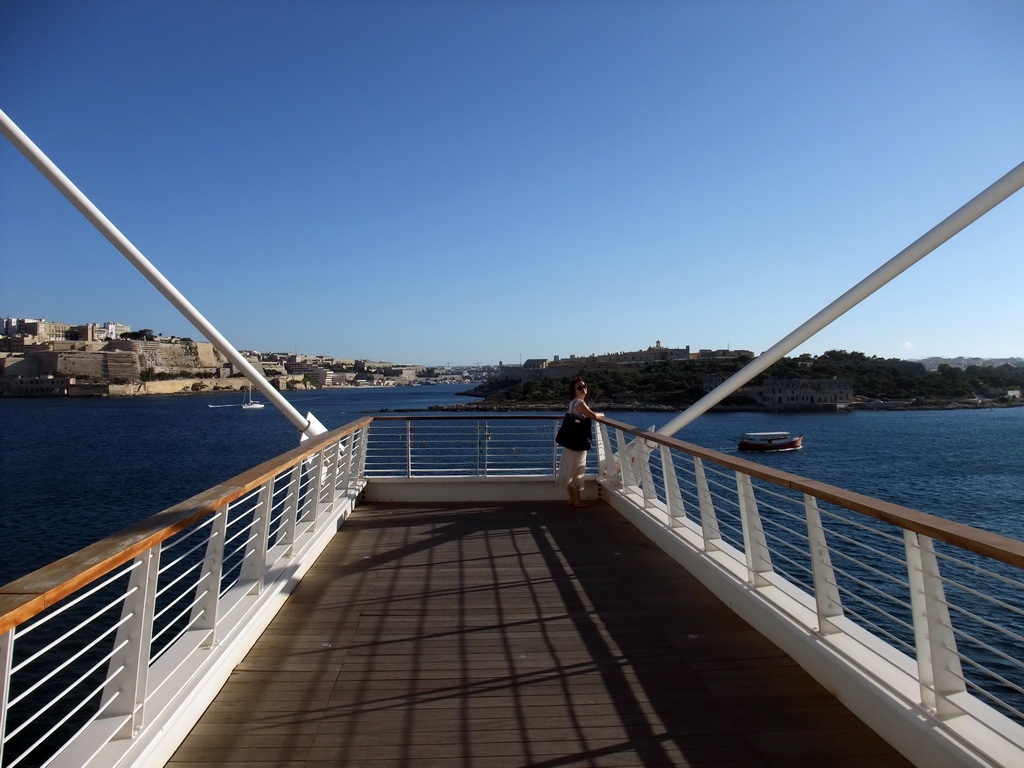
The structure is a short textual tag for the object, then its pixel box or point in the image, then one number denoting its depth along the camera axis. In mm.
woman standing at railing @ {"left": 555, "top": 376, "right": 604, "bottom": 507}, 6504
